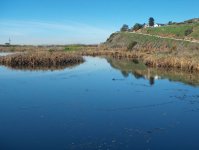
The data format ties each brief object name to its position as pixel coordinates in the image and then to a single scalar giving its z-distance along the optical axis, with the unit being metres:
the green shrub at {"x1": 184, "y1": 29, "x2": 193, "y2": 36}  49.91
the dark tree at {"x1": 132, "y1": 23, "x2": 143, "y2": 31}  71.69
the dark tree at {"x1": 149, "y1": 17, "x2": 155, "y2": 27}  78.92
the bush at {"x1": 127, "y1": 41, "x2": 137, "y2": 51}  49.00
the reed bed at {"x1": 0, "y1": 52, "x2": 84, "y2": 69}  27.38
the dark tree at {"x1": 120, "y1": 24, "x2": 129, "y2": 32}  77.74
